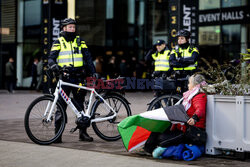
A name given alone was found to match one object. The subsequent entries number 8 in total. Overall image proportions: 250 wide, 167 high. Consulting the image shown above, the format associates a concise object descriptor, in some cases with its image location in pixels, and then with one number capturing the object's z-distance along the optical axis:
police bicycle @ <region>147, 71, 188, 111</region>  13.48
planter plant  11.34
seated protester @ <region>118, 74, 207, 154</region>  11.54
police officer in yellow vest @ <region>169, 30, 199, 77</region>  15.90
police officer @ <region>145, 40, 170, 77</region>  19.07
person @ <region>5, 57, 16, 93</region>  42.28
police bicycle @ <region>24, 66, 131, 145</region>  13.26
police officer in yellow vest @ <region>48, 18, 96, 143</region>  14.28
